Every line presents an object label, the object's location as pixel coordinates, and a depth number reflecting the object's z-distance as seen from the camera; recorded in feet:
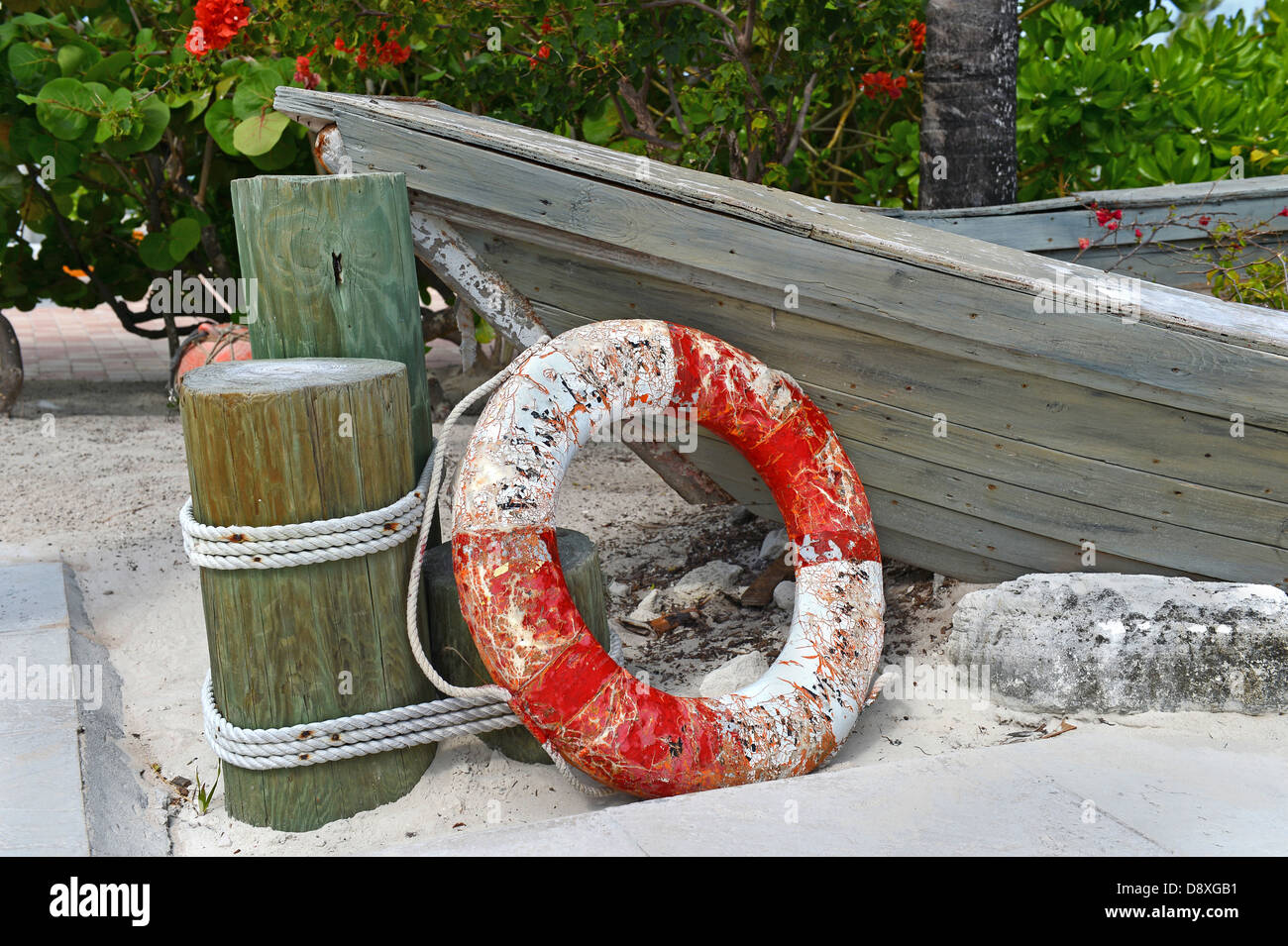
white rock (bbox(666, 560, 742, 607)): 12.10
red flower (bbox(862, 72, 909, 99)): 15.10
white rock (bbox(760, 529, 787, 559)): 12.51
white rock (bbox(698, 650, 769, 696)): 9.53
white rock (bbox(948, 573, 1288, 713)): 8.34
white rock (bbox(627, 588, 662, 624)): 11.65
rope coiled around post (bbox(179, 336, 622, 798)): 7.39
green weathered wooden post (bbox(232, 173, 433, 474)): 8.06
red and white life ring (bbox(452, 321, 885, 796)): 7.54
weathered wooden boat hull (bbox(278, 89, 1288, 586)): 8.64
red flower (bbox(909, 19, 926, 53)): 14.99
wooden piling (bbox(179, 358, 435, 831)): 7.33
